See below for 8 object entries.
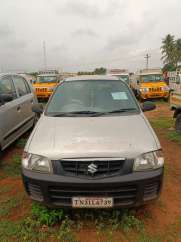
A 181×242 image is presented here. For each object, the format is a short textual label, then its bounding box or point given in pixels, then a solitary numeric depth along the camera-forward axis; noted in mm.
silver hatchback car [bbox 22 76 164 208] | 2363
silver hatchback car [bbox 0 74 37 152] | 4477
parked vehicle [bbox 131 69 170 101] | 13781
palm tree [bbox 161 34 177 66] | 45750
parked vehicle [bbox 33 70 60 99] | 15375
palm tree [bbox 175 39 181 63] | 45975
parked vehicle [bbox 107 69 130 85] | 16609
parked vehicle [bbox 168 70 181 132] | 6316
